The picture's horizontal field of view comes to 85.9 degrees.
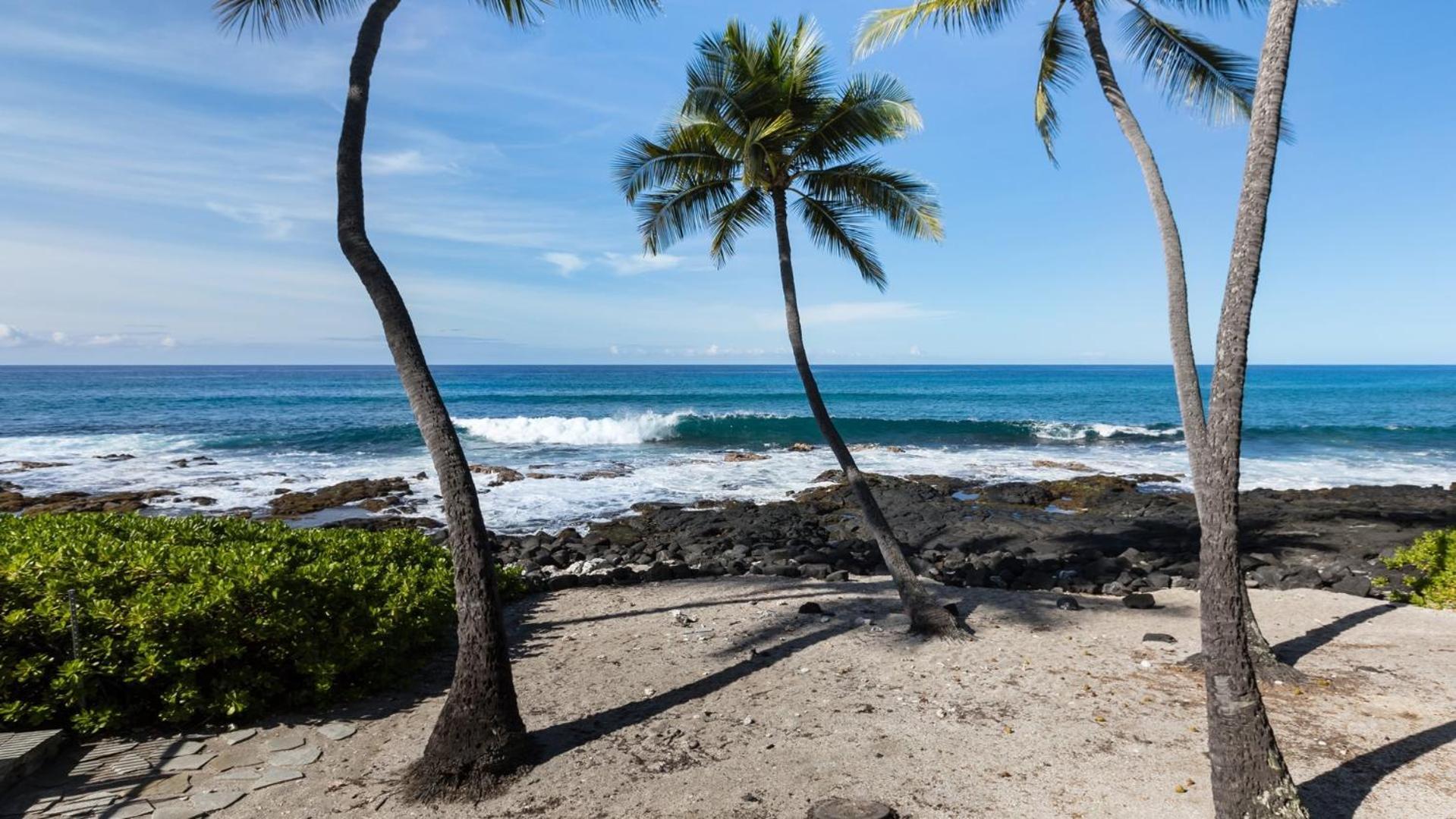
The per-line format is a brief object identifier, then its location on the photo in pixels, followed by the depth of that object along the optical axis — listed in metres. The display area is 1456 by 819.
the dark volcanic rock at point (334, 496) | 18.44
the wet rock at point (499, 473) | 22.53
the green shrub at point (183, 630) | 5.35
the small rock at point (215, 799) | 4.70
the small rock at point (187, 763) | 5.12
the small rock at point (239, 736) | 5.54
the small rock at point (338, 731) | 5.72
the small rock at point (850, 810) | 4.50
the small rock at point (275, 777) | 5.01
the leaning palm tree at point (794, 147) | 8.26
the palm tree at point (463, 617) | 4.88
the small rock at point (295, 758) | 5.28
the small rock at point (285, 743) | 5.50
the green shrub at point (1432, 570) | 8.90
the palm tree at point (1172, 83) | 6.72
